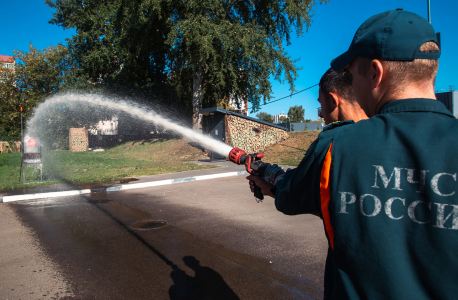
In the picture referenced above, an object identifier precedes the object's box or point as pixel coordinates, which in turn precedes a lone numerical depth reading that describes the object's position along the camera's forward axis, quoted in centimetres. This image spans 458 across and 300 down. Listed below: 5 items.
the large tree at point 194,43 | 1992
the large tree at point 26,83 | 3356
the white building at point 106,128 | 5279
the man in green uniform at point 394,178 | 87
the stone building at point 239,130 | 1891
